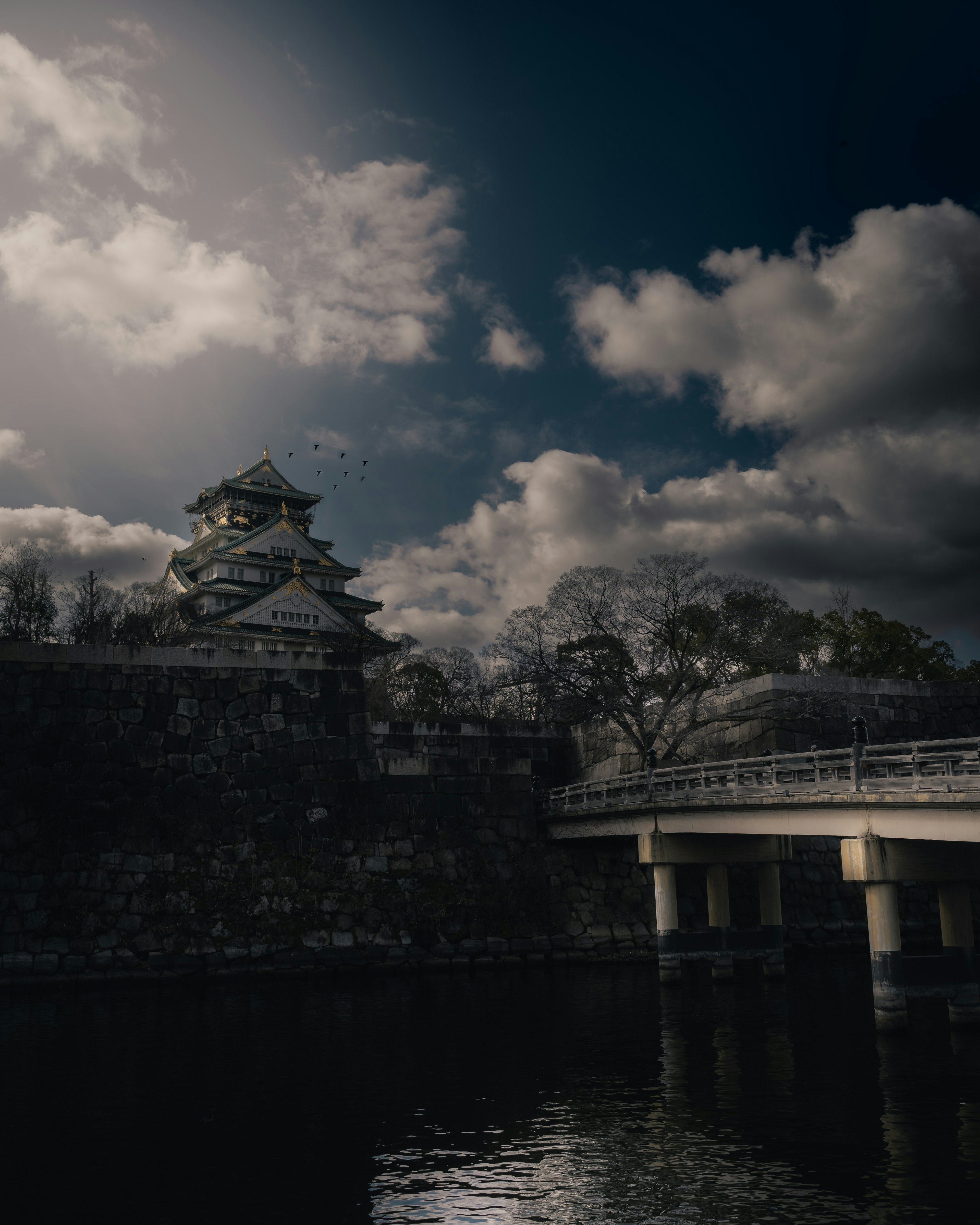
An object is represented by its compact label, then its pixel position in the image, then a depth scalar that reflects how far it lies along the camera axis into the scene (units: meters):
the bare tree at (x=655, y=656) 38.00
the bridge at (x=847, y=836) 18.23
